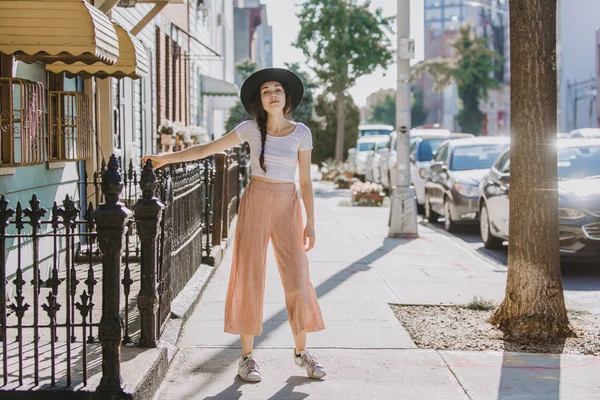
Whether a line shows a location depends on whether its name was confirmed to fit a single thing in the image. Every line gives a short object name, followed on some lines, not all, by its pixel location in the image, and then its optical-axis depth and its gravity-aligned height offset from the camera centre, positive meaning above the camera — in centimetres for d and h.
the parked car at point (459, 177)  1498 -63
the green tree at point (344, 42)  4025 +426
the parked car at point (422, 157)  1931 -37
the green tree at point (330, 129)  4556 +56
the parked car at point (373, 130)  4766 +53
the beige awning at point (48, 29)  688 +85
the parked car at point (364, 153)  3045 -42
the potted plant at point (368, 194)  2127 -124
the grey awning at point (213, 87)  2734 +161
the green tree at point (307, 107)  4750 +174
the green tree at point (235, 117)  4372 +114
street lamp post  1416 -6
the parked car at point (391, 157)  2256 -42
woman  566 -52
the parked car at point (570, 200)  1057 -74
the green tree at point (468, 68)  6525 +512
